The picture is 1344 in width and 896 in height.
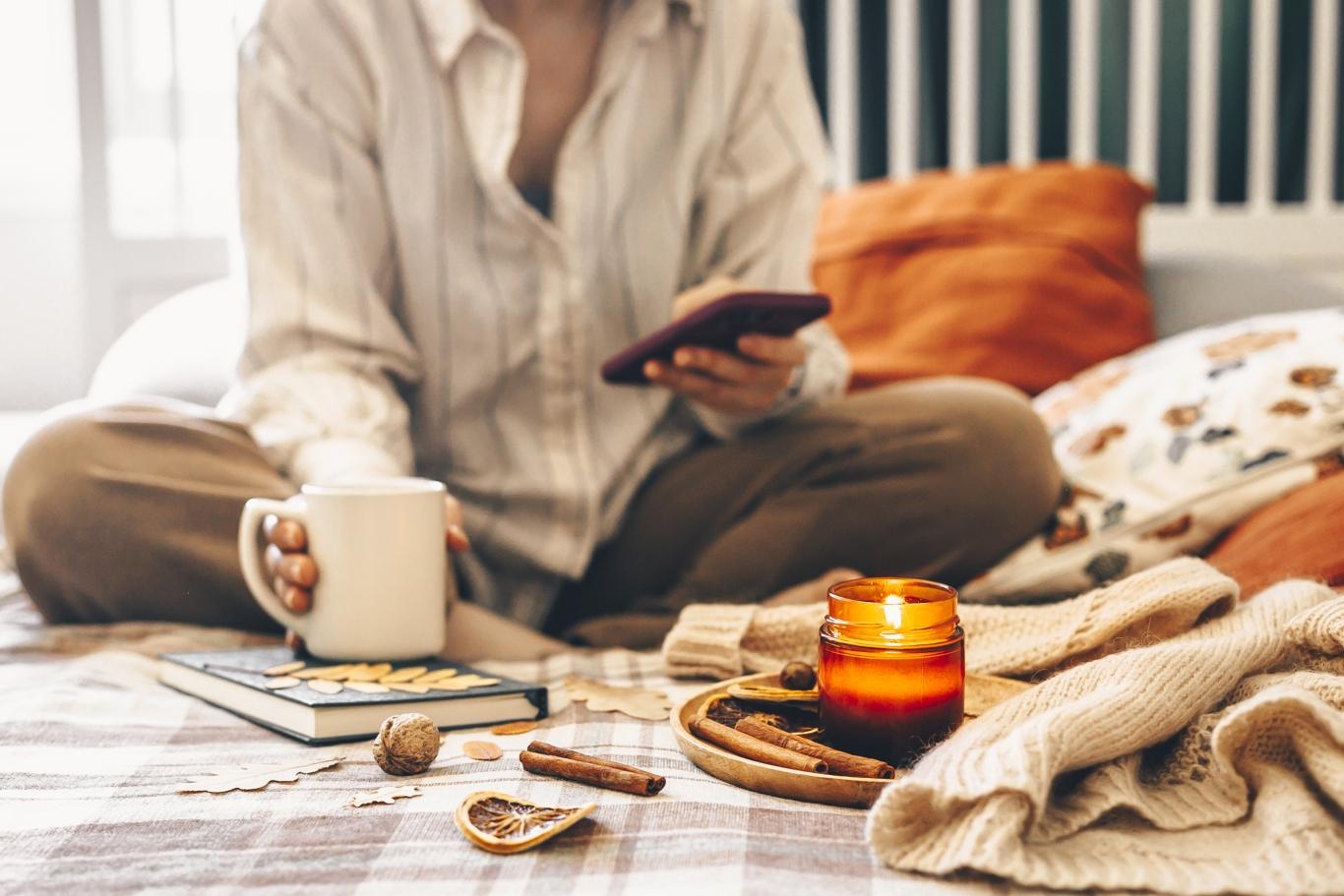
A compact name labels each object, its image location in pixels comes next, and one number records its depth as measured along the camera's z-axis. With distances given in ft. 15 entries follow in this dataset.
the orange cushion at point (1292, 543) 3.06
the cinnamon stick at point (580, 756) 2.02
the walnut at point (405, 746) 2.12
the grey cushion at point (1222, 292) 5.51
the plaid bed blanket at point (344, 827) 1.73
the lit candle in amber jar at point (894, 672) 2.00
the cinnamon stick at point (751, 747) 2.00
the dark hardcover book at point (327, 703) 2.32
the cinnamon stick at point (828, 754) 1.97
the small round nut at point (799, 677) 2.46
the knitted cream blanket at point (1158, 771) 1.69
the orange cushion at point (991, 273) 5.22
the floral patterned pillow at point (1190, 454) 3.59
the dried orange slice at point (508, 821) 1.81
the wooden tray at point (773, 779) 1.95
